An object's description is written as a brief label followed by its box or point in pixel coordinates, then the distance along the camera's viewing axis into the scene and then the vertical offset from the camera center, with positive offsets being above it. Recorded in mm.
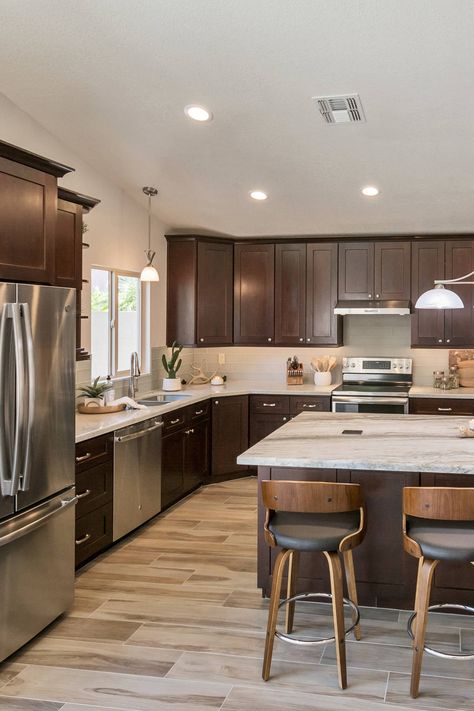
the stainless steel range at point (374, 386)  6883 -337
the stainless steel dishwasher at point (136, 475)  4910 -893
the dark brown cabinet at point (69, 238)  4457 +739
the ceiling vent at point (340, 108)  4363 +1559
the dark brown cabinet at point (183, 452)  5840 -878
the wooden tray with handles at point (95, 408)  5266 -415
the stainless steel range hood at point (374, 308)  7094 +461
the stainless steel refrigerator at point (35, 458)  3148 -500
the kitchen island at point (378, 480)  3486 -662
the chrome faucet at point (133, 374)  6184 -186
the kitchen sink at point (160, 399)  6321 -422
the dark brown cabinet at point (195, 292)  7309 +636
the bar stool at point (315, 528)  3053 -779
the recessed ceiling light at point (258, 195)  6352 +1428
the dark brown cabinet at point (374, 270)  7195 +849
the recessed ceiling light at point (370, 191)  6017 +1397
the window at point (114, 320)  5957 +294
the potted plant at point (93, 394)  5410 -316
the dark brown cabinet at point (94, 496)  4367 -922
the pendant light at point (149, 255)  5941 +917
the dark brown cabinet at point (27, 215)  3256 +666
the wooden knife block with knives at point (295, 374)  7473 -216
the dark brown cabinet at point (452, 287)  7070 +634
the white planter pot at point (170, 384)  6867 -299
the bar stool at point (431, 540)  2934 -788
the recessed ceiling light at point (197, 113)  4660 +1599
